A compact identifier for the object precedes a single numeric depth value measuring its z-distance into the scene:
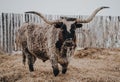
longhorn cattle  4.15
